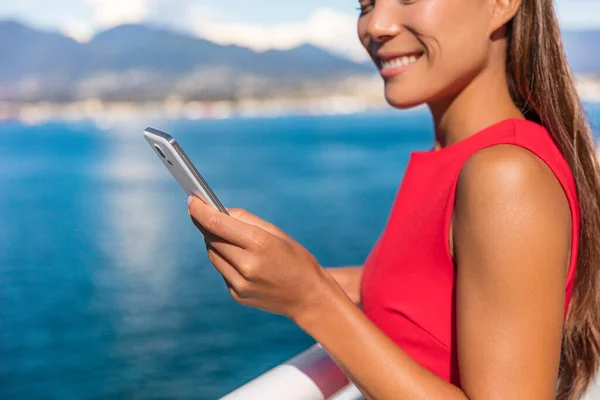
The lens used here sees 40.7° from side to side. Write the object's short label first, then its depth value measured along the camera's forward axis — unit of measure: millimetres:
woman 794
